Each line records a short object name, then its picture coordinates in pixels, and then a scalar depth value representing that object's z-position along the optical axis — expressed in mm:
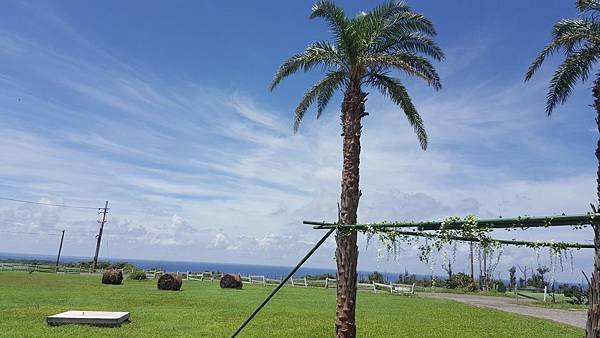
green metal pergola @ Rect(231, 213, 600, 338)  6163
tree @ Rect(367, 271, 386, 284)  50450
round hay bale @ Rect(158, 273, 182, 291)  32156
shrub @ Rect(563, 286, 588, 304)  33938
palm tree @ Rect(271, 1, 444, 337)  12562
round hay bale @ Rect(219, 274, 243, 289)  37594
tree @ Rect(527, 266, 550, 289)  48031
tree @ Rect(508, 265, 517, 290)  51031
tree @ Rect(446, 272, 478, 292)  47162
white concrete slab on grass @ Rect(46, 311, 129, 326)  15445
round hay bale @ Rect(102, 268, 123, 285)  36178
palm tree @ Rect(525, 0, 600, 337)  14391
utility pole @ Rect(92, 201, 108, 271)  58625
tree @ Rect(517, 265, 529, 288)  54038
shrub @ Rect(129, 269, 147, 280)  44406
